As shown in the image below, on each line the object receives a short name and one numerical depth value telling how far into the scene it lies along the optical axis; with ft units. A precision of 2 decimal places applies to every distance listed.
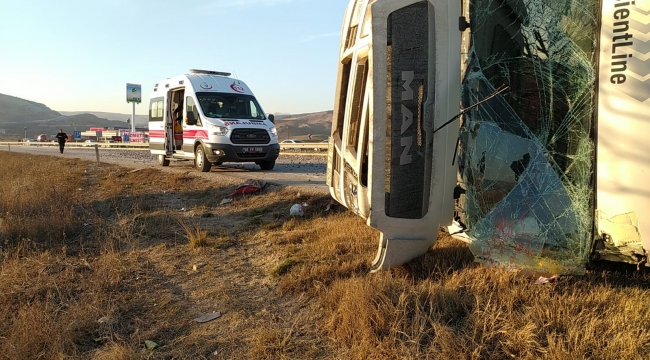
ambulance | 39.22
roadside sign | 206.28
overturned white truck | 9.86
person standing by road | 94.02
